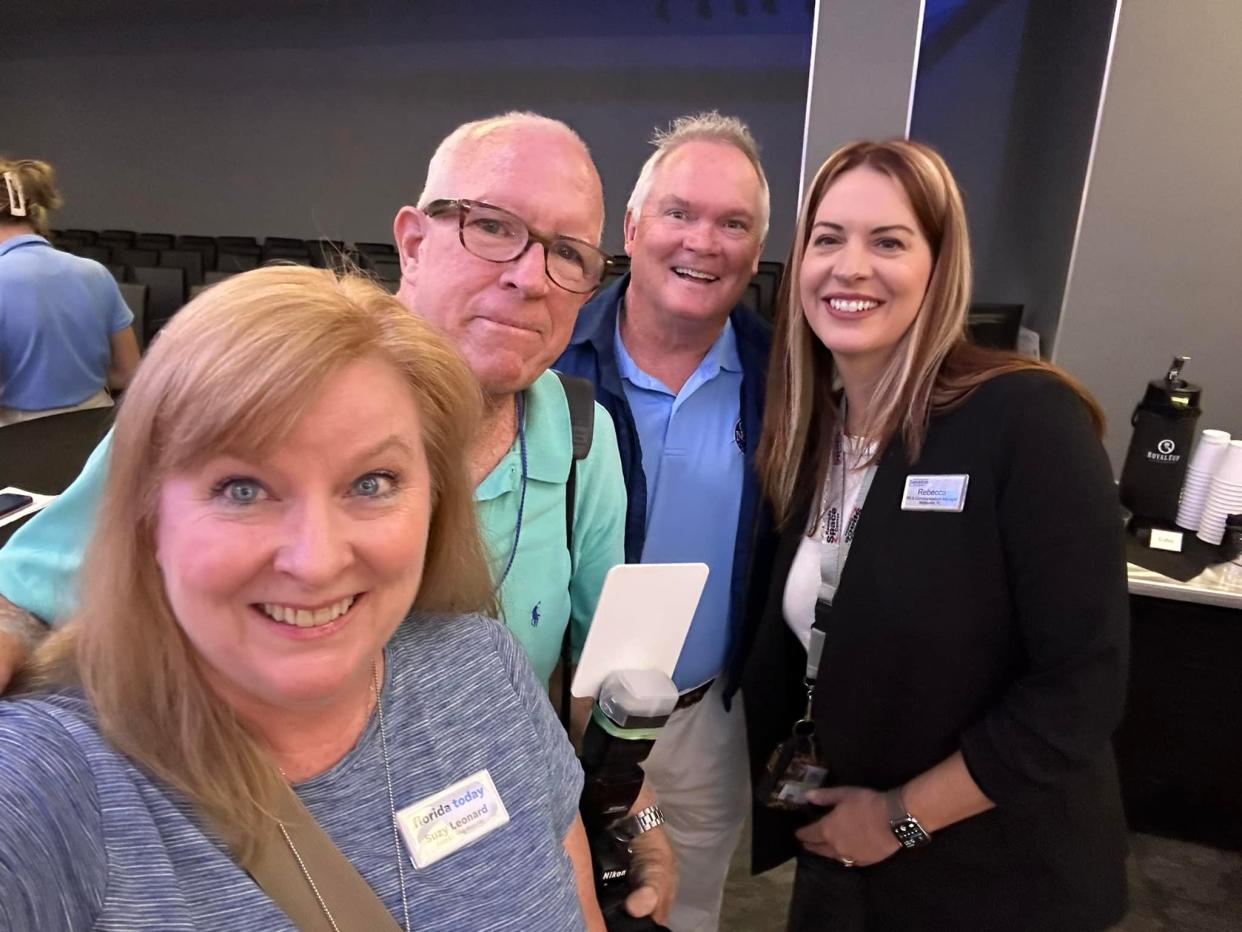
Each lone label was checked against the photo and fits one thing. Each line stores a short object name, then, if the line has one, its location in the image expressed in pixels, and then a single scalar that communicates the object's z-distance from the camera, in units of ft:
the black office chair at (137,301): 11.87
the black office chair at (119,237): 24.56
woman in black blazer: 3.98
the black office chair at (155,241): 25.02
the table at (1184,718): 7.27
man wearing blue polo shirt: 5.28
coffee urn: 7.23
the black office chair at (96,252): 20.25
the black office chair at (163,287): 15.07
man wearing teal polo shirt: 3.43
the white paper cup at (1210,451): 7.20
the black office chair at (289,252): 22.26
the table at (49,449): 6.38
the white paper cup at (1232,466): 7.01
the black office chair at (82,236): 24.02
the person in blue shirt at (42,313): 8.55
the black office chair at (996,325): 8.64
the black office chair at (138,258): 21.24
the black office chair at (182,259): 20.62
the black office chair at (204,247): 22.41
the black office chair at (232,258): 20.69
